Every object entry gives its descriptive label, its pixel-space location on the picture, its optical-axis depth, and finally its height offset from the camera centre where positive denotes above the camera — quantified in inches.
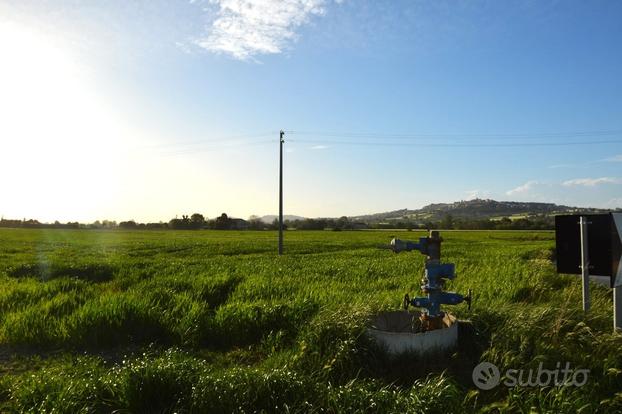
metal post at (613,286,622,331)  227.0 -46.0
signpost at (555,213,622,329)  227.6 -15.2
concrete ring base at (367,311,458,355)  214.7 -58.9
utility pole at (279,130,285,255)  1145.3 +72.1
